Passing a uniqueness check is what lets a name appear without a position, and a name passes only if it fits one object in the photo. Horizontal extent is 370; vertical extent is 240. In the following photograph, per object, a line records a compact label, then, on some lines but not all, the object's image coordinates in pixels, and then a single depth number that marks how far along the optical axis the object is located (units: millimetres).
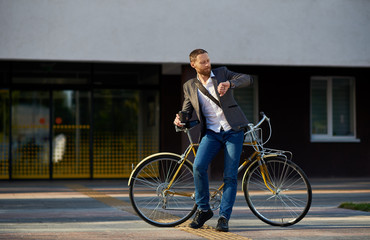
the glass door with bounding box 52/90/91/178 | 15625
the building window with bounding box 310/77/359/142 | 16500
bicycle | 6438
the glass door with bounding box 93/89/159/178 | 15828
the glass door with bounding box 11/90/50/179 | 15445
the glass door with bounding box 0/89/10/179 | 15383
